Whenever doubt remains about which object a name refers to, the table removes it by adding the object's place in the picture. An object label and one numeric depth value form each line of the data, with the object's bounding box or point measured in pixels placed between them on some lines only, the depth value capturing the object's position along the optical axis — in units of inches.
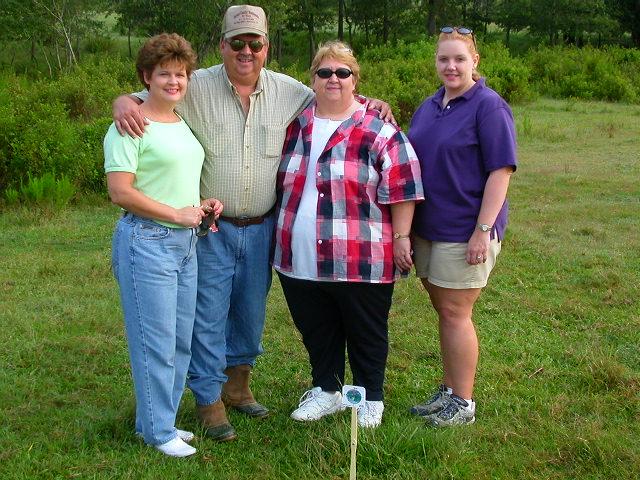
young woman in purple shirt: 132.0
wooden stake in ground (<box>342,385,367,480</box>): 115.5
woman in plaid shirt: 133.0
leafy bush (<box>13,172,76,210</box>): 319.3
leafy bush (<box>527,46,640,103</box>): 784.3
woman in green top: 122.3
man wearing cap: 135.3
